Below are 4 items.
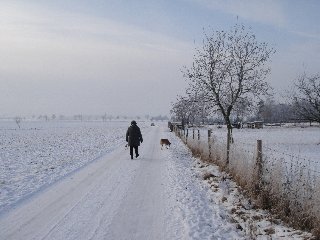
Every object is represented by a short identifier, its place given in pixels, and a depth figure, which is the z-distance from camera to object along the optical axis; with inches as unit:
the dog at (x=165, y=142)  959.2
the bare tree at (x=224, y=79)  754.2
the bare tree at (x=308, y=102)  1203.2
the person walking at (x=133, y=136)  767.7
